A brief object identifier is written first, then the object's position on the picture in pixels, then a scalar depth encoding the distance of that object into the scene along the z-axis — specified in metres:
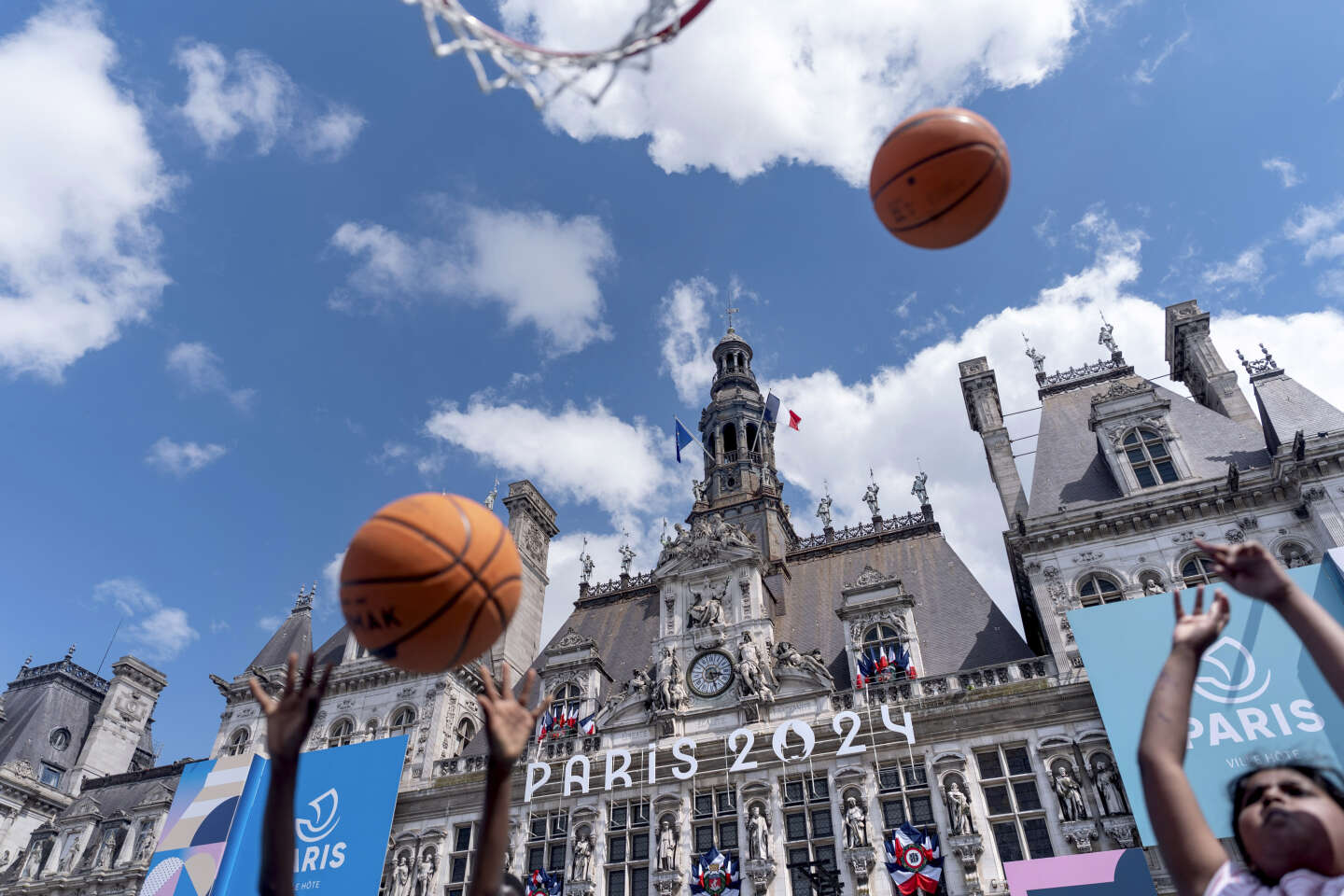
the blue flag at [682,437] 36.84
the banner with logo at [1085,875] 16.36
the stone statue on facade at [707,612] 25.92
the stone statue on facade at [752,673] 23.42
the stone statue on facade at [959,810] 19.27
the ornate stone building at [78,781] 31.25
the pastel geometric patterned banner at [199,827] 24.89
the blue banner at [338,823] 22.36
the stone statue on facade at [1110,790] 18.36
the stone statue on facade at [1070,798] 18.60
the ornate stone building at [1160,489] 20.95
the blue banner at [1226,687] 16.58
